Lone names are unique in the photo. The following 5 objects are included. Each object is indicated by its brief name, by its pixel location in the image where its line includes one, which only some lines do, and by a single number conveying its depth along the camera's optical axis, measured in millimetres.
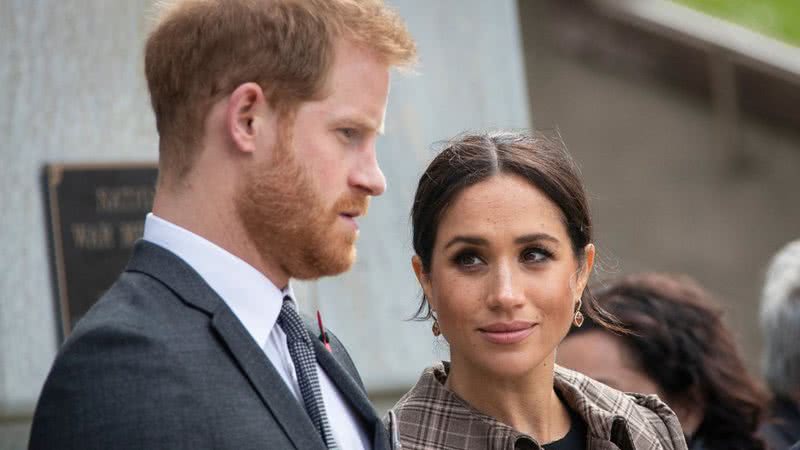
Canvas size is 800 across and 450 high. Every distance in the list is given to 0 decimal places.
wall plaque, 8570
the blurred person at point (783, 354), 9629
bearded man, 4973
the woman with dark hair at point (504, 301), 6117
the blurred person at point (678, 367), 8586
